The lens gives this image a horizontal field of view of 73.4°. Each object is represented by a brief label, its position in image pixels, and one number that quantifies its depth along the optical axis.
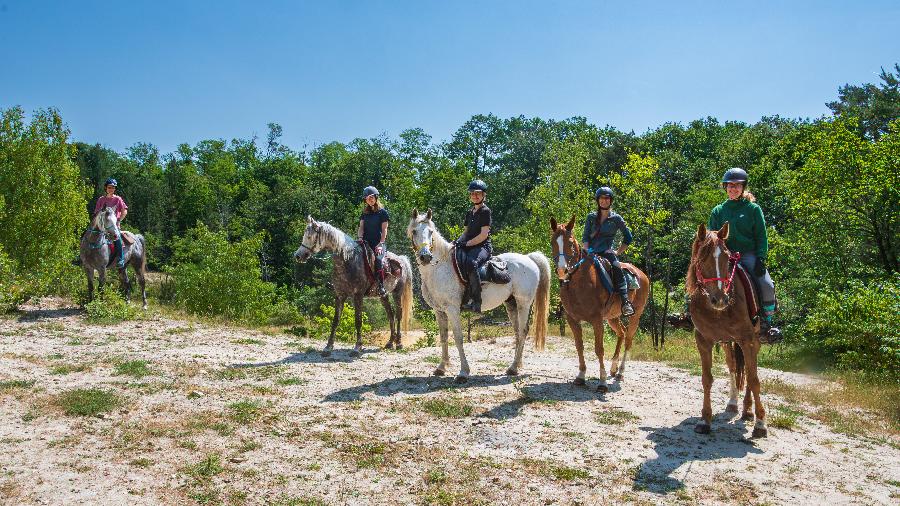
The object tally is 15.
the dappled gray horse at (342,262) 12.48
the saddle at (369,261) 12.99
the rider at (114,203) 16.33
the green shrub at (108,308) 15.54
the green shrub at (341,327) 15.48
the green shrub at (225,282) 25.29
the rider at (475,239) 10.55
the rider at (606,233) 10.39
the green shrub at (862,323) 12.43
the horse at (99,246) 16.39
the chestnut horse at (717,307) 7.34
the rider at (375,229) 13.09
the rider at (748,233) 7.96
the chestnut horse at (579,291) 9.78
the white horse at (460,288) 10.02
